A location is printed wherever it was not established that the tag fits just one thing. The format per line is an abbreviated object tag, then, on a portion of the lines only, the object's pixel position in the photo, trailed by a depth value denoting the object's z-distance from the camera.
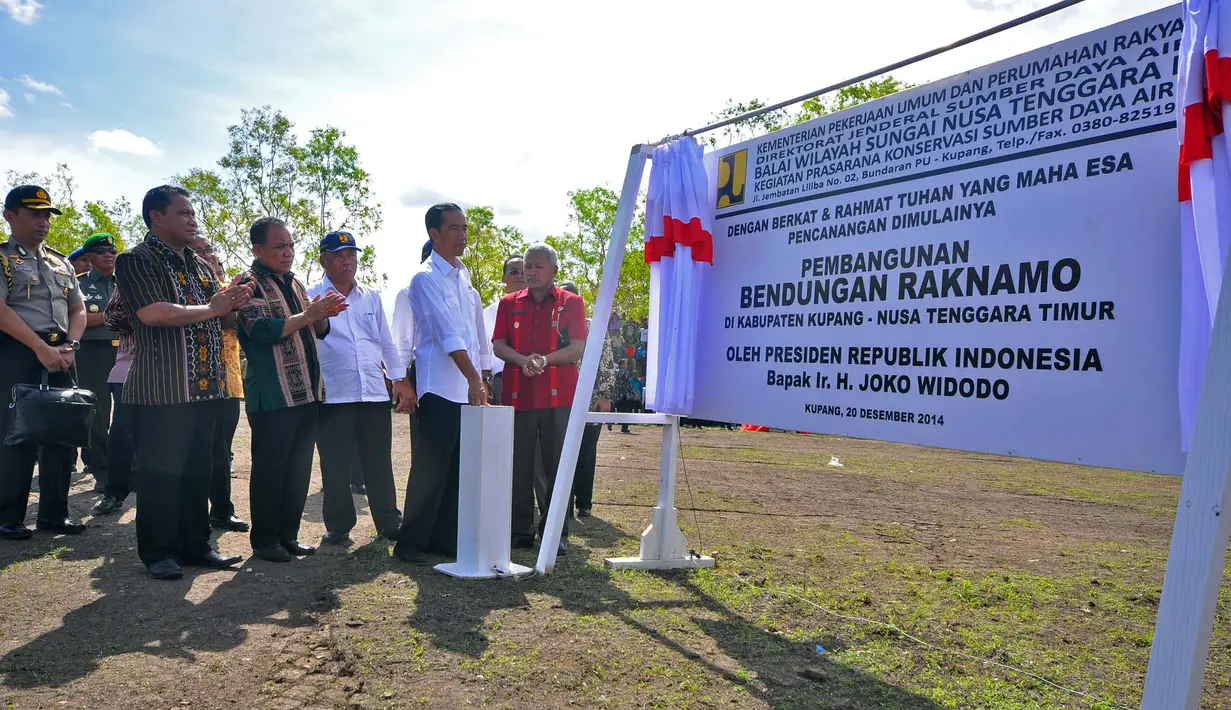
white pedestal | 4.84
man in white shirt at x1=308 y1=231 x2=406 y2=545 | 5.90
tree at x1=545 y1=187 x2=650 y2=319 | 43.03
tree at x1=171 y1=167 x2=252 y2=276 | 33.09
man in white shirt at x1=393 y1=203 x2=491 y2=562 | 5.29
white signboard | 3.09
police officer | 5.48
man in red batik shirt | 5.67
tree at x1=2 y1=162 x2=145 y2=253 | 37.25
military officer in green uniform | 7.39
